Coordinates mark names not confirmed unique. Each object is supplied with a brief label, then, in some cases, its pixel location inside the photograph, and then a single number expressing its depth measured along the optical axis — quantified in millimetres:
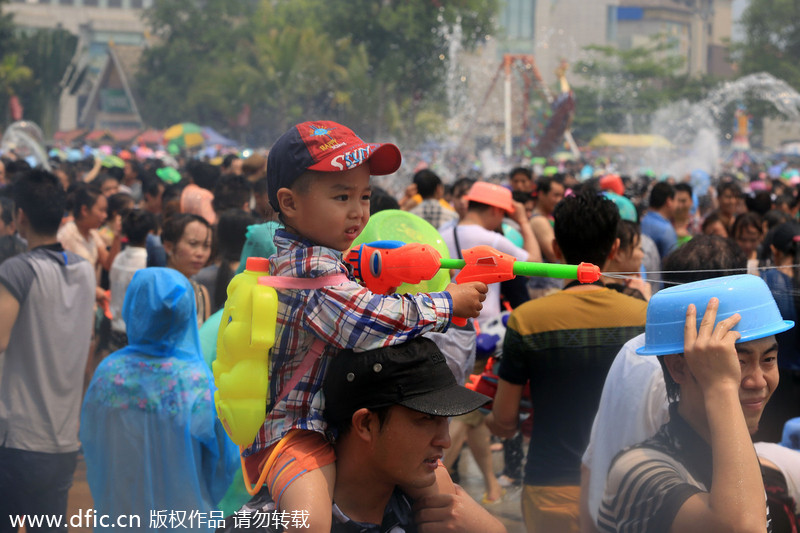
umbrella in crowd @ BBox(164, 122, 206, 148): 35312
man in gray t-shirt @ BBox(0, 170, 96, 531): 3557
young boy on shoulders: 1721
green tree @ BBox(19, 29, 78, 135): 49438
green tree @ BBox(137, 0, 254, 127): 53094
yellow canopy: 46084
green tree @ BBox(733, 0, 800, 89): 50188
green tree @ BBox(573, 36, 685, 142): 57156
